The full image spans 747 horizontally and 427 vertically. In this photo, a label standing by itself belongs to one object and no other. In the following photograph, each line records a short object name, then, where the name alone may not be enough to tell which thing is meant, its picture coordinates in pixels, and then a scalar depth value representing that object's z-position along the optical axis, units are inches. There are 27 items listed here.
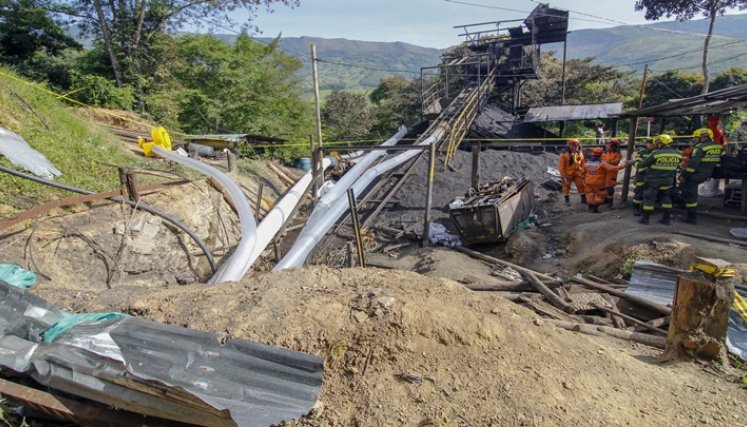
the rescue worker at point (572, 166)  417.4
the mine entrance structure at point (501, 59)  803.4
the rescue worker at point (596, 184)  393.1
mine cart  349.7
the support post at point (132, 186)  271.2
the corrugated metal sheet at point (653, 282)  224.8
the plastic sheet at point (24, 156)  261.1
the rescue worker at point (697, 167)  305.7
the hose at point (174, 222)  272.5
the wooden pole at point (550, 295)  216.7
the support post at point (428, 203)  373.1
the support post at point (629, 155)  403.5
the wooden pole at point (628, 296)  209.3
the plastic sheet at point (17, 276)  162.7
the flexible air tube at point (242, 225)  242.7
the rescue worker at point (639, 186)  343.9
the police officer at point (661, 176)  316.8
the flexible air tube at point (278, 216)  278.1
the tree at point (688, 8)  764.6
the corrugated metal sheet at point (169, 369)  95.1
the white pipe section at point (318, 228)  286.1
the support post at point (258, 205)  357.7
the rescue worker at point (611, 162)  376.5
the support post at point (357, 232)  317.7
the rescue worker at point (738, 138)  354.9
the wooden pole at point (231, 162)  431.0
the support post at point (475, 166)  423.5
